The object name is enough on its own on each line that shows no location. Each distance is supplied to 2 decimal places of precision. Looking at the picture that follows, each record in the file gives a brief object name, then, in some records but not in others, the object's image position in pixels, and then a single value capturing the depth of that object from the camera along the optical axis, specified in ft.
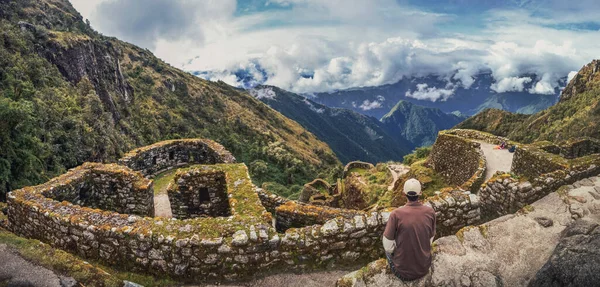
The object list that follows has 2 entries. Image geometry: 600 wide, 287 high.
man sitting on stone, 18.81
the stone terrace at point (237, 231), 24.04
